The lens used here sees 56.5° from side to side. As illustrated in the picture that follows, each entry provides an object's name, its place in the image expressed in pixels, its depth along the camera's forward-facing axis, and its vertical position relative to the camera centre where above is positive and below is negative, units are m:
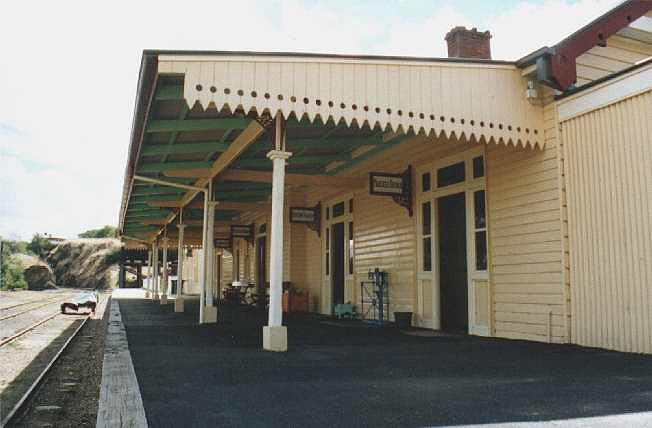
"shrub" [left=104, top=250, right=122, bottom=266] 49.94 +1.15
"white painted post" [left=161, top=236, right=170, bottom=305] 19.86 -0.17
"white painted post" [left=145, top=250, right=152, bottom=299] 27.83 -0.62
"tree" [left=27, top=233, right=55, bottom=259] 56.84 +2.60
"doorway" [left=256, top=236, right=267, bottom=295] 19.45 +0.25
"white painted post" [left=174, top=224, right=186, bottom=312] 15.32 -0.37
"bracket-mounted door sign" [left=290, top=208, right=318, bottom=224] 14.16 +1.31
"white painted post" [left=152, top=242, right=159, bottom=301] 24.47 +0.04
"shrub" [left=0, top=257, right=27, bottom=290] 42.95 -0.20
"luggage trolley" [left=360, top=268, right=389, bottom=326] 10.92 -0.50
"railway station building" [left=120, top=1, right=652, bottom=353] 6.46 +1.61
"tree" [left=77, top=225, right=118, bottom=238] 85.50 +5.91
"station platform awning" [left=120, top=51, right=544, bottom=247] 6.14 +1.98
